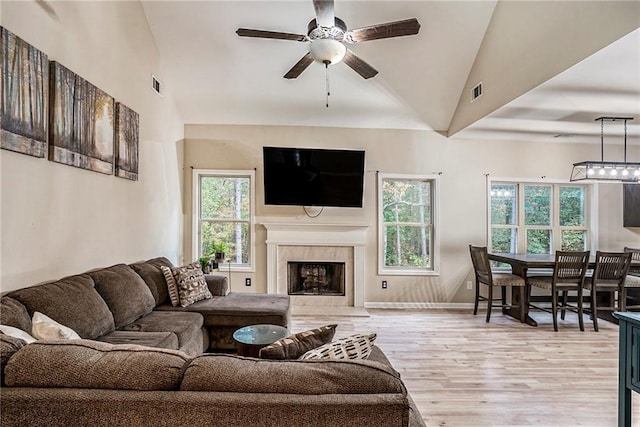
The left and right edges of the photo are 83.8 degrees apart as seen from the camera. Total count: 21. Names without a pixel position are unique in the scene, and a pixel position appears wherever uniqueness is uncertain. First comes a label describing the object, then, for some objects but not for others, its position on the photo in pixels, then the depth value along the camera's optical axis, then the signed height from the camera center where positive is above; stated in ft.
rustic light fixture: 14.21 +1.73
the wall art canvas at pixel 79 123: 8.47 +2.40
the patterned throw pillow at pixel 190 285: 11.89 -2.49
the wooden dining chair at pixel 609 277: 14.83 -2.75
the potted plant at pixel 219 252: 16.52 -1.83
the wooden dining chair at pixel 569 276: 14.71 -2.64
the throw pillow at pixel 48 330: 6.12 -2.05
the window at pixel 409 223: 18.79 -0.54
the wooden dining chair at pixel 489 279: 15.69 -2.96
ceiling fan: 8.91 +4.75
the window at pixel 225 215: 18.51 -0.12
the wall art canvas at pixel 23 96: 6.92 +2.43
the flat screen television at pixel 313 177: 17.21 +1.76
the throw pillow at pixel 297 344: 4.99 -1.94
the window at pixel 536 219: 18.95 -0.33
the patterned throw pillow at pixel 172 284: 11.75 -2.40
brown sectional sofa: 3.62 -1.87
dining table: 14.99 -2.24
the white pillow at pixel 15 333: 5.41 -1.86
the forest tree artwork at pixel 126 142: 11.51 +2.41
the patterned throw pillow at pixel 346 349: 4.90 -1.97
